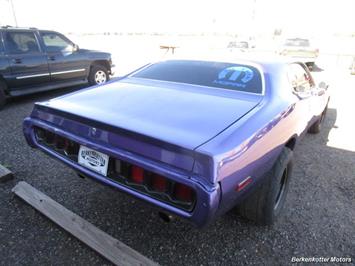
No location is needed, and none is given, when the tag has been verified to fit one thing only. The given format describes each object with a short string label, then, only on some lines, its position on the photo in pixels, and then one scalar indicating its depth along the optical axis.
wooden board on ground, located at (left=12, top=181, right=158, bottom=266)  1.89
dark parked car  5.25
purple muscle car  1.54
